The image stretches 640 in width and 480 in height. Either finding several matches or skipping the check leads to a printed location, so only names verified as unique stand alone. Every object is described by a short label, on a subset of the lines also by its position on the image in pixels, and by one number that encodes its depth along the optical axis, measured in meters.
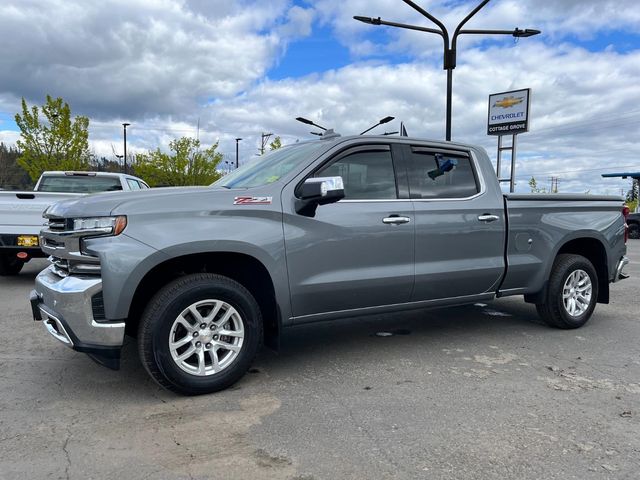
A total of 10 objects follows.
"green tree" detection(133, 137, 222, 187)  46.56
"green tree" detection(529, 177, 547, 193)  52.19
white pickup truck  7.57
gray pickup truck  3.44
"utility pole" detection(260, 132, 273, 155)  47.14
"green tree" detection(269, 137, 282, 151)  43.24
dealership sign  22.59
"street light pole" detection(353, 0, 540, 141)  12.12
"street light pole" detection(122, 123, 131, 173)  47.15
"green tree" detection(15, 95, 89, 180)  30.58
